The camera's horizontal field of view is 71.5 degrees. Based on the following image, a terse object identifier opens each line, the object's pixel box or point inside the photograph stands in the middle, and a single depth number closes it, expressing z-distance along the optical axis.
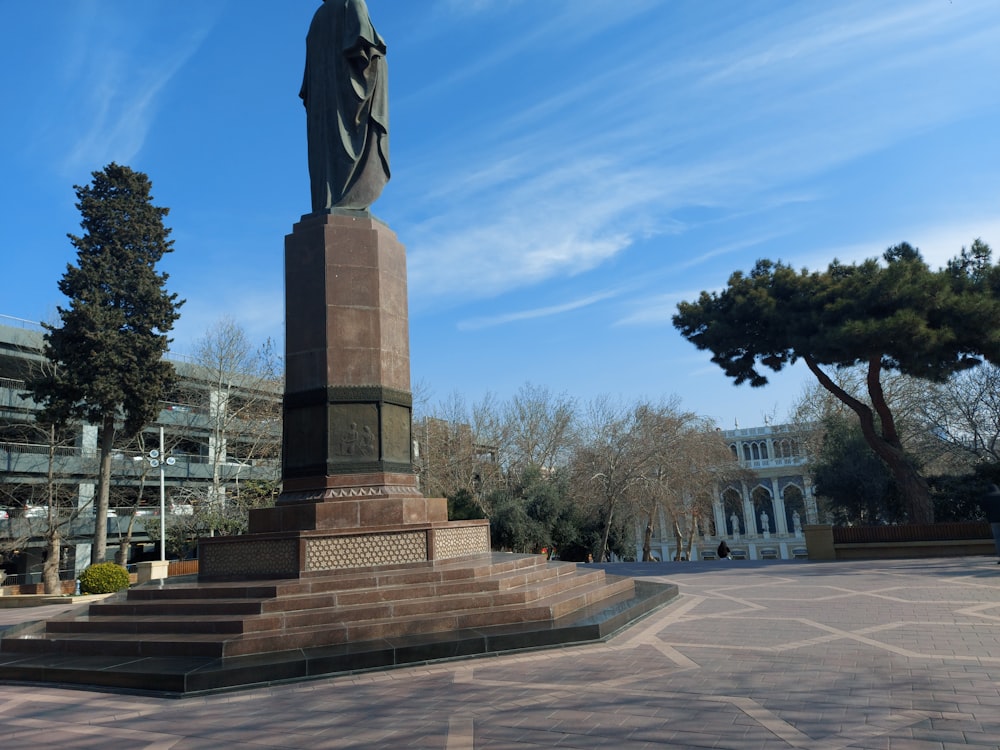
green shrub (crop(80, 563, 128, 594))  19.55
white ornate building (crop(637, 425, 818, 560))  63.41
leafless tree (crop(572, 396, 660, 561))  30.72
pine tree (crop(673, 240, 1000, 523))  18.05
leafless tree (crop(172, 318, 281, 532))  28.25
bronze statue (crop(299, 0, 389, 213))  11.15
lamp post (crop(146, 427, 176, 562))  23.03
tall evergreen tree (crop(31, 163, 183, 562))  23.16
